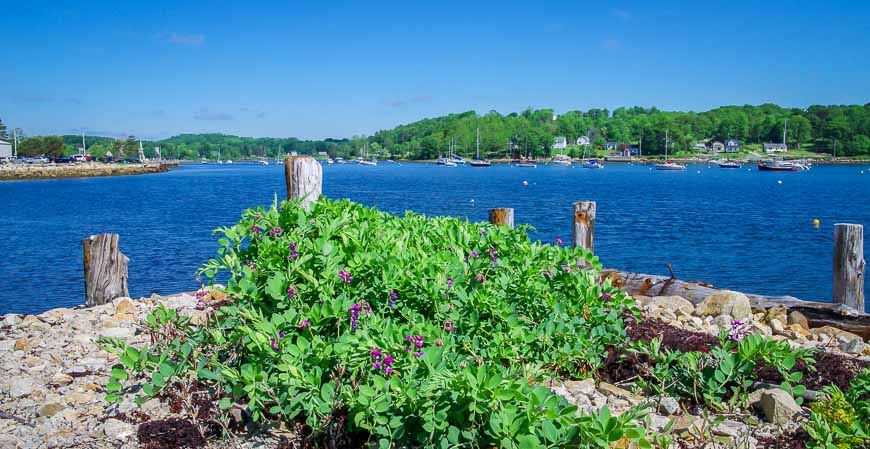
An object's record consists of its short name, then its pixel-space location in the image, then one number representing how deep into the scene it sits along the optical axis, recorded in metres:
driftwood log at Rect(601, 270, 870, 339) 9.20
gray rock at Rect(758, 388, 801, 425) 4.79
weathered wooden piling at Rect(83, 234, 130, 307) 10.59
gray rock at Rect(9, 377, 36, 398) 6.06
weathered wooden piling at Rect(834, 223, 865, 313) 9.88
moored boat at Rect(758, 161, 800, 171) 125.31
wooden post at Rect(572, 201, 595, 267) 11.74
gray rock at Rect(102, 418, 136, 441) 4.99
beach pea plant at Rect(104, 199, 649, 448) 3.76
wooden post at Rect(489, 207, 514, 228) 10.55
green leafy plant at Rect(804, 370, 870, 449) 4.03
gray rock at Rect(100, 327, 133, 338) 8.16
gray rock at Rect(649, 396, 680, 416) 4.94
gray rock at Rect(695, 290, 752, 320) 9.52
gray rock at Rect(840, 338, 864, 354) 7.55
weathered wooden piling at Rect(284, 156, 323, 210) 8.12
